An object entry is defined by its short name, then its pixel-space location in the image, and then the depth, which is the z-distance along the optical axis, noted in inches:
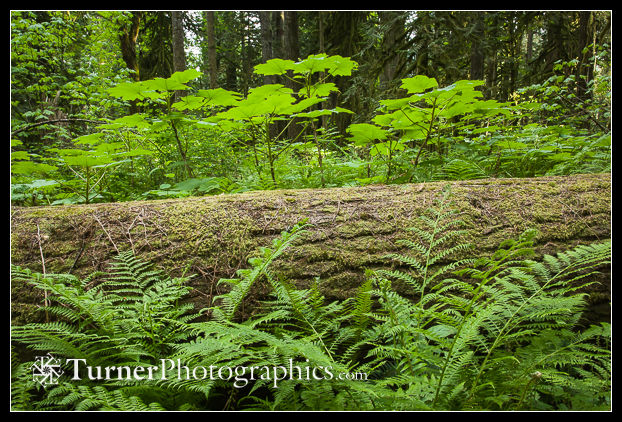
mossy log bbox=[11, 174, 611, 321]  62.7
